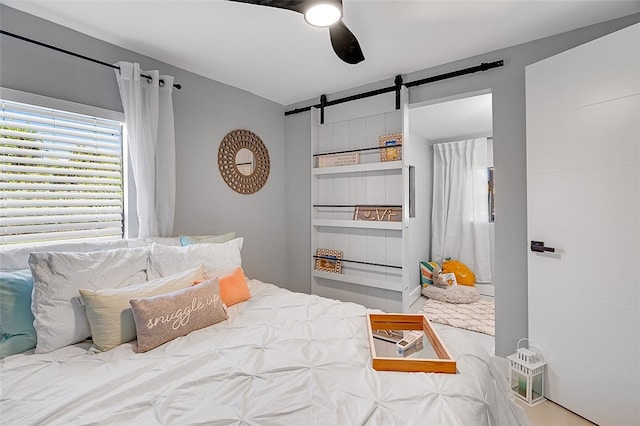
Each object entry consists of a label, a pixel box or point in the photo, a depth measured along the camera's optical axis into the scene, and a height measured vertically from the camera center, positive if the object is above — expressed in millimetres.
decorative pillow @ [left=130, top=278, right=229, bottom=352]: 1426 -507
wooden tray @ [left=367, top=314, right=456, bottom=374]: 1216 -606
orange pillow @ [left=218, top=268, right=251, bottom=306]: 1983 -508
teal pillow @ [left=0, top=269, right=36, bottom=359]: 1365 -472
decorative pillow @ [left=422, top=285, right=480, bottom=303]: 4279 -1164
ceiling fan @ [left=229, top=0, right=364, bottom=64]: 1317 +891
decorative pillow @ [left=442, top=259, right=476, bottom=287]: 4668 -917
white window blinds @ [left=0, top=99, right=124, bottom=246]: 1810 +240
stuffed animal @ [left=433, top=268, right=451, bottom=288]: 4535 -1017
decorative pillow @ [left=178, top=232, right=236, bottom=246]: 2283 -211
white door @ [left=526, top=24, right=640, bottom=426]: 1742 -67
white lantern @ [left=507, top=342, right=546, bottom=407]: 2070 -1120
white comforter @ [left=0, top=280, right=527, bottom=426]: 979 -640
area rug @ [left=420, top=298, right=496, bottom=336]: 3513 -1294
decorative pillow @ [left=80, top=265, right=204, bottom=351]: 1426 -488
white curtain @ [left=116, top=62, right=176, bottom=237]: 2191 +519
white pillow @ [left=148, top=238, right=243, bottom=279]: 1862 -304
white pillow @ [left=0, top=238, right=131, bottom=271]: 1562 -210
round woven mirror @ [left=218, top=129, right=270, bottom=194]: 3033 +531
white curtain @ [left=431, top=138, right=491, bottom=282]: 4785 +96
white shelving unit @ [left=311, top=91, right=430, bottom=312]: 2900 +78
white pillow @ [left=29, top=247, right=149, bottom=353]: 1394 -369
